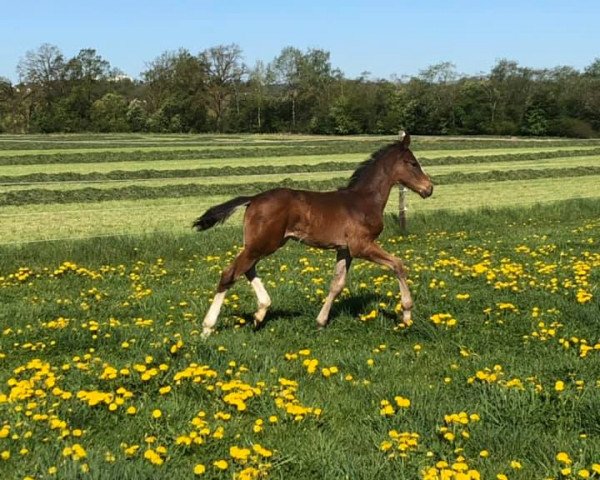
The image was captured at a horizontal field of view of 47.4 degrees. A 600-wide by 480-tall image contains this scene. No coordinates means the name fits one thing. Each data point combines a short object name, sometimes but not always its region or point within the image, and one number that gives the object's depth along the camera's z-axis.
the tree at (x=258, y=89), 118.50
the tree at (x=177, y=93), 116.69
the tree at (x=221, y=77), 125.56
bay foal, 8.78
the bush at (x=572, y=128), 94.88
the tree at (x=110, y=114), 113.06
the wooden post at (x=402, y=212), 19.08
